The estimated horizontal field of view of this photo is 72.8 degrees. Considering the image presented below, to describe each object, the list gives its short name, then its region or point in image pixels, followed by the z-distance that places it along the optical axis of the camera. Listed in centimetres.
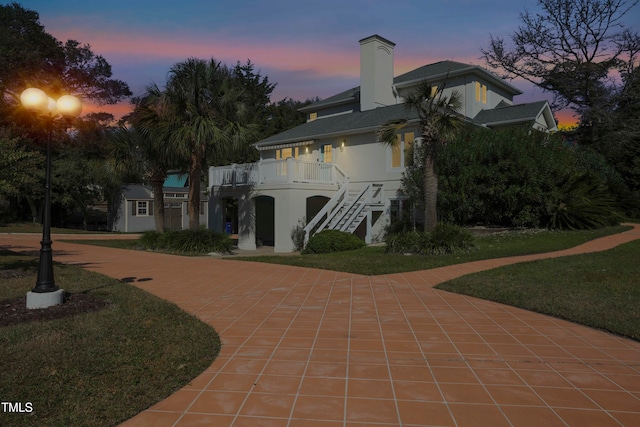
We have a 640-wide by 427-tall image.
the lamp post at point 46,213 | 608
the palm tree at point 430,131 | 1320
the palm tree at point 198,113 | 1502
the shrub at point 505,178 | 1534
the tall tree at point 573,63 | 2903
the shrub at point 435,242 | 1252
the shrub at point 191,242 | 1577
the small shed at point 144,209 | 3219
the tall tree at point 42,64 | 2995
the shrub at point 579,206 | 1622
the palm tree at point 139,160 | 1822
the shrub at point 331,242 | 1516
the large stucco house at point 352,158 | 1816
